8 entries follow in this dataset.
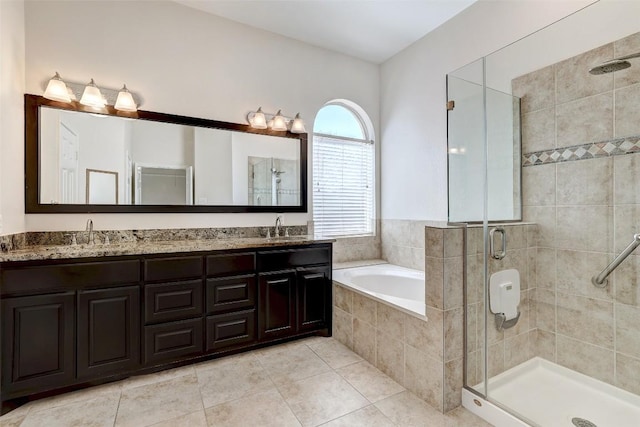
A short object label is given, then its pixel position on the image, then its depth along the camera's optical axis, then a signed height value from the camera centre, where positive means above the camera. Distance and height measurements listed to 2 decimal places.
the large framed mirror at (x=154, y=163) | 2.19 +0.43
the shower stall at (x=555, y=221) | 1.78 -0.06
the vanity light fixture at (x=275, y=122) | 2.89 +0.92
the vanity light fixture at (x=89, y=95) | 2.12 +0.89
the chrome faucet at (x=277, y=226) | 3.02 -0.13
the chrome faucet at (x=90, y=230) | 2.26 -0.12
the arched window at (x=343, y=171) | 3.40 +0.49
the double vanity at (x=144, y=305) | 1.77 -0.65
